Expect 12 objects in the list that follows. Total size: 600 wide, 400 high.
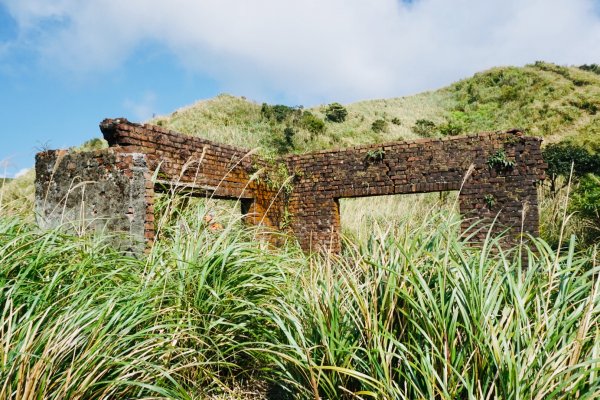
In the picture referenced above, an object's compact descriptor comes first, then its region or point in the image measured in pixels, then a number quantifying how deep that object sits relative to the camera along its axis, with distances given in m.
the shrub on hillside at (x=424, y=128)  27.00
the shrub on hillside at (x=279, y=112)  24.56
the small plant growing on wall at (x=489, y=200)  7.27
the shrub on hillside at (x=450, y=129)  26.58
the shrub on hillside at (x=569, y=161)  15.19
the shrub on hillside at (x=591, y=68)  36.12
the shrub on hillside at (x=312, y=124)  23.36
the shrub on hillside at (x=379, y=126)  26.80
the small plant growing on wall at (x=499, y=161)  7.17
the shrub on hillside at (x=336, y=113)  28.92
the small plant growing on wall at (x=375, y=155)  7.99
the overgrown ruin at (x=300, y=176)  5.12
